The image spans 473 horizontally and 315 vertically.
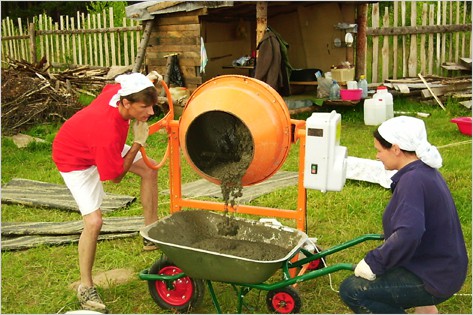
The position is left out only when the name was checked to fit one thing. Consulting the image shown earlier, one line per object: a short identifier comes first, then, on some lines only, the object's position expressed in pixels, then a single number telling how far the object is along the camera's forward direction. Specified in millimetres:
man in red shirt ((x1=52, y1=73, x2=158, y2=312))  3273
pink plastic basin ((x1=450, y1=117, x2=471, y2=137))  7488
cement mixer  3348
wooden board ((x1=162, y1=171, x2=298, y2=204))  5414
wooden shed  8939
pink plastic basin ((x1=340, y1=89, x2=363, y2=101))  8930
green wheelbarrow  2908
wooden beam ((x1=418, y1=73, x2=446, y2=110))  9687
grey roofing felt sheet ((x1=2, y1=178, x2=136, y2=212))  5223
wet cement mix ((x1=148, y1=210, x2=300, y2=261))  3283
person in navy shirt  2545
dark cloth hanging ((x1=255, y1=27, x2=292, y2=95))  8016
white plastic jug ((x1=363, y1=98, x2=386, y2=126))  8594
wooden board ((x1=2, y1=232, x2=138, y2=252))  4331
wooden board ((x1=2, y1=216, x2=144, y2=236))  4543
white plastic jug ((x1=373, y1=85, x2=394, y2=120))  8703
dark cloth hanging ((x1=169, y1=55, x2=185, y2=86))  9102
